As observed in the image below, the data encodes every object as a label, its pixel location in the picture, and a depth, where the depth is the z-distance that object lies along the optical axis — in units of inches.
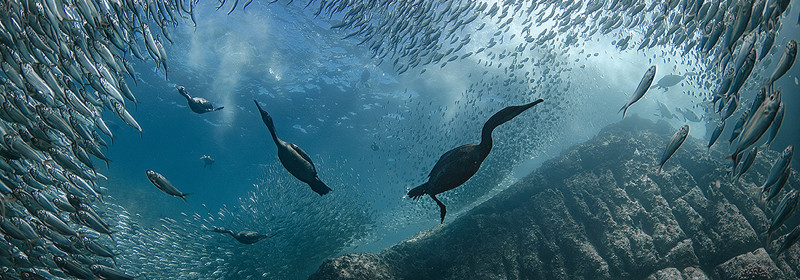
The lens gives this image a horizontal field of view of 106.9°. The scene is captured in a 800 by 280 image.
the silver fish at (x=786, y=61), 123.0
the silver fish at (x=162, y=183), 158.7
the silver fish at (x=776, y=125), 125.0
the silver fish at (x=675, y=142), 141.4
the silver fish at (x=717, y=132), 157.6
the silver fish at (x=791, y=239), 137.3
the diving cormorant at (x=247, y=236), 243.3
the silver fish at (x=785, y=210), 130.7
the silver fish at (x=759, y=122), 116.3
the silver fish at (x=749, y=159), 156.1
